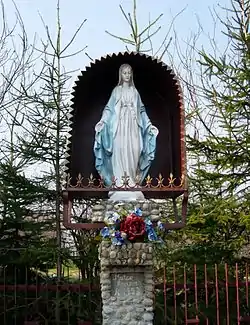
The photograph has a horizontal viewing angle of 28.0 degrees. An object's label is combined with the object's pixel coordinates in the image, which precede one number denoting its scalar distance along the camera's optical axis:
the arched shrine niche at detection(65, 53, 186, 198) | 6.57
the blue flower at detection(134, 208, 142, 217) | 5.37
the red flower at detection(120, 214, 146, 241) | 5.26
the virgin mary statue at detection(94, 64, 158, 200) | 6.33
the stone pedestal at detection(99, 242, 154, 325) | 5.32
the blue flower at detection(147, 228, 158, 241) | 5.35
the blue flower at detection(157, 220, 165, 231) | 5.59
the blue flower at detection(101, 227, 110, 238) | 5.33
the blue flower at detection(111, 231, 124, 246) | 5.27
